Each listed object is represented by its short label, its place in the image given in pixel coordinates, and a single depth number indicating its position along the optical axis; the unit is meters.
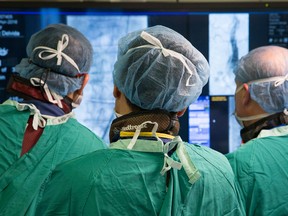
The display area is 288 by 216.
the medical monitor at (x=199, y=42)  2.64
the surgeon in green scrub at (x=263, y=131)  1.76
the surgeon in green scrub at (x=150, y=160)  1.32
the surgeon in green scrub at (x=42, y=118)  1.78
